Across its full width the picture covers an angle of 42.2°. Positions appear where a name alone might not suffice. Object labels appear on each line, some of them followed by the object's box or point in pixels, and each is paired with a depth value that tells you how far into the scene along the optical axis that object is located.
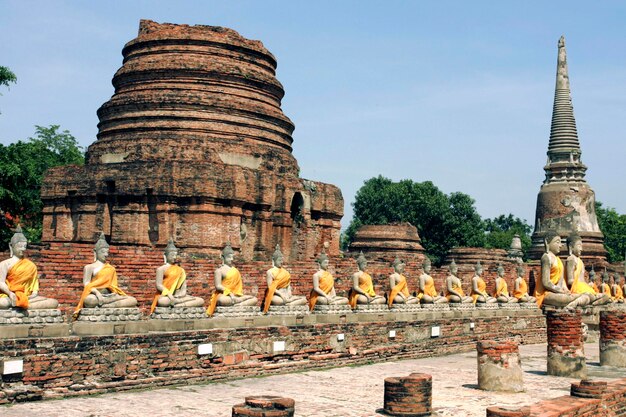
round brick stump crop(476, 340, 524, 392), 9.79
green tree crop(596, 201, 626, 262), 54.53
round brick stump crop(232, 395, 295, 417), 6.13
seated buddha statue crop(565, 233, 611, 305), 17.11
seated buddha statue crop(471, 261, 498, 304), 17.61
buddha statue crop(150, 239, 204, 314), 10.22
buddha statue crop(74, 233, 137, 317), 9.24
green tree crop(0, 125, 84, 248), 20.54
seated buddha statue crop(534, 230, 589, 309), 16.47
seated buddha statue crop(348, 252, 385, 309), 13.62
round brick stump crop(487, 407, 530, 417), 6.91
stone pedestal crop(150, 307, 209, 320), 10.05
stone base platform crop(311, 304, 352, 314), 12.68
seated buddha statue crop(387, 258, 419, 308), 14.69
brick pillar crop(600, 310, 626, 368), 12.66
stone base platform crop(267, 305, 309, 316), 11.61
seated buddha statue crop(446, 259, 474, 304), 16.58
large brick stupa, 17.17
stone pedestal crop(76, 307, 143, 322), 9.11
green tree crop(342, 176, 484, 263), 47.94
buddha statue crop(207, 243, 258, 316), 10.96
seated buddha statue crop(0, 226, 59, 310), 8.35
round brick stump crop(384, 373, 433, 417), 7.93
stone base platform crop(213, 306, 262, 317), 10.86
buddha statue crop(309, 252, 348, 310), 12.79
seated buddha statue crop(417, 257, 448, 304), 15.61
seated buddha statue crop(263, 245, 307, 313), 11.77
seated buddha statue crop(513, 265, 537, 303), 18.31
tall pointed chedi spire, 31.77
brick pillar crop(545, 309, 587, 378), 11.40
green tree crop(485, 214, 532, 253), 57.12
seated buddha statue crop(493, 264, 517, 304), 18.09
